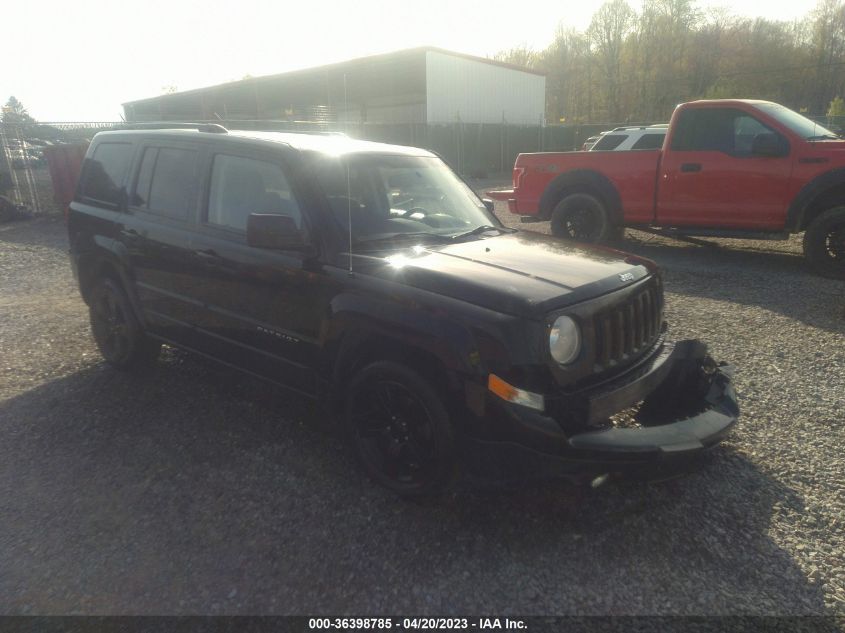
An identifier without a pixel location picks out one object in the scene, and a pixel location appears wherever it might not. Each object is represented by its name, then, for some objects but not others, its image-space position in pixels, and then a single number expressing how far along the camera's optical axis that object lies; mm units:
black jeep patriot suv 2586
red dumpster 14258
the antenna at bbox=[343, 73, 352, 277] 3359
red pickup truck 7398
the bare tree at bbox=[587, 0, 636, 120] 57844
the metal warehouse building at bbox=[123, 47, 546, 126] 29594
